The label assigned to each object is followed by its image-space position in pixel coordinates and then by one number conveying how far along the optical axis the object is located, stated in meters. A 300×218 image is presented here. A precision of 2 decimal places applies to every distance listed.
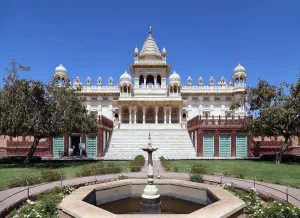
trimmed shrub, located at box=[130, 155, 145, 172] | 16.94
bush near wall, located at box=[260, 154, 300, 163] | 24.50
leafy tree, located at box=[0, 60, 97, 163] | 18.95
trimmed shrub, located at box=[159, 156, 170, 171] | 17.13
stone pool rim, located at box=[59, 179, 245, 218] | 7.20
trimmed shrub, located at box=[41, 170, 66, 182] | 13.23
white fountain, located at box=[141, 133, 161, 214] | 9.27
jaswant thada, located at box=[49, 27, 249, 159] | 42.75
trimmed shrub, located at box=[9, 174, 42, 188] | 11.76
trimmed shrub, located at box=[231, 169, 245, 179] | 14.59
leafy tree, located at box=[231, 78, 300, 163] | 22.50
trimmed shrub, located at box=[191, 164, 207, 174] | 15.58
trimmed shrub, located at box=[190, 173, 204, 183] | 12.75
